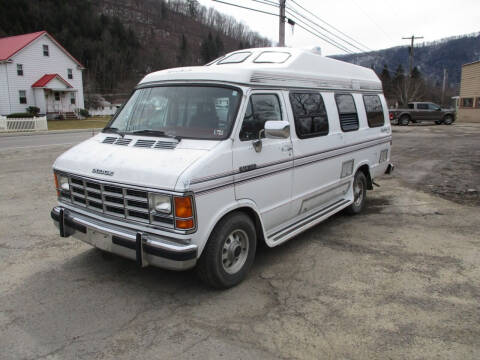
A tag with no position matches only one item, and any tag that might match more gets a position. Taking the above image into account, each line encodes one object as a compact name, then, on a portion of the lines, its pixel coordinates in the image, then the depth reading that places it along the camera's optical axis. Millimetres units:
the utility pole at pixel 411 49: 43016
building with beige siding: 36416
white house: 38562
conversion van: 3494
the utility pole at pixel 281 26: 16922
